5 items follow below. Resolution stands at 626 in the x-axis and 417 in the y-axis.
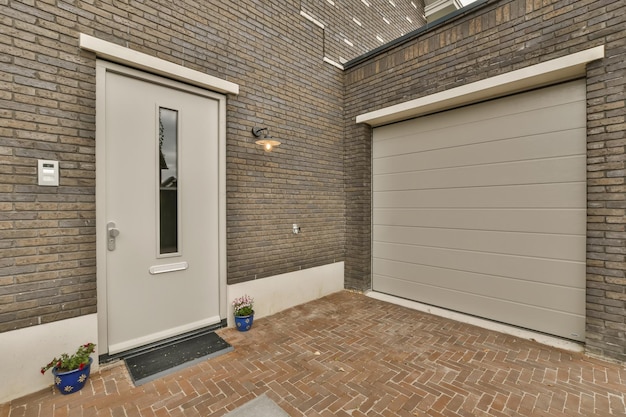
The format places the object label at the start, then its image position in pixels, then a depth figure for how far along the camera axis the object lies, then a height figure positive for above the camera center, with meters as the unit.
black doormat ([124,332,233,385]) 2.74 -1.59
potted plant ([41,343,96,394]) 2.39 -1.40
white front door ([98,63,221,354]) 2.97 -0.04
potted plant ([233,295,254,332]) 3.65 -1.39
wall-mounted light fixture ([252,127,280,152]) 3.83 +0.99
